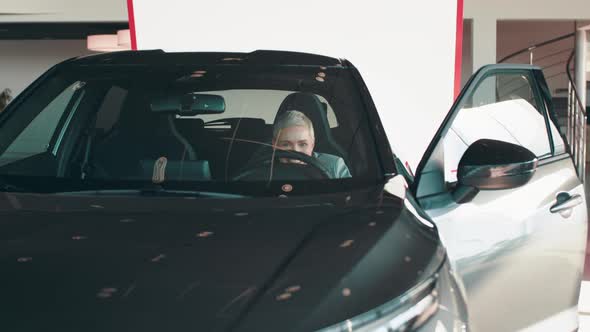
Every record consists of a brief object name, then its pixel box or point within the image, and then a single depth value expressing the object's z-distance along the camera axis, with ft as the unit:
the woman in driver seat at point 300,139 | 8.74
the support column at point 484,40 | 44.80
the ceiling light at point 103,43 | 37.88
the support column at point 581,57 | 31.63
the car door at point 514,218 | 9.08
